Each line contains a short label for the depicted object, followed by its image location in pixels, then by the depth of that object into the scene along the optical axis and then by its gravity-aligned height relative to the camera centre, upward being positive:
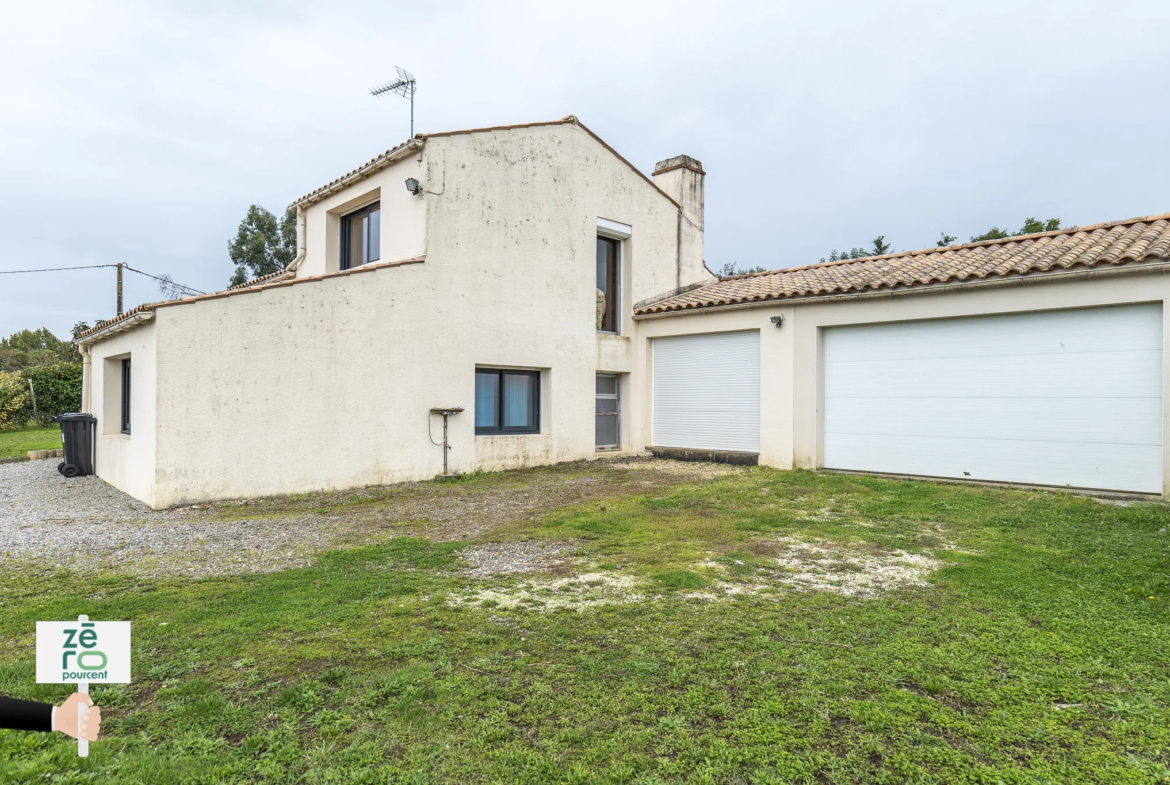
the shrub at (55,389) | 22.06 +0.03
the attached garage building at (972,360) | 9.02 +0.63
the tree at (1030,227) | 33.72 +9.24
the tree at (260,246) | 35.72 +8.24
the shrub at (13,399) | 21.12 -0.31
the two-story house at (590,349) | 9.09 +0.78
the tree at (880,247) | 42.47 +10.09
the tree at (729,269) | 58.34 +11.82
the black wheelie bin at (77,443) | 12.16 -1.01
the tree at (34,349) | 32.44 +2.71
